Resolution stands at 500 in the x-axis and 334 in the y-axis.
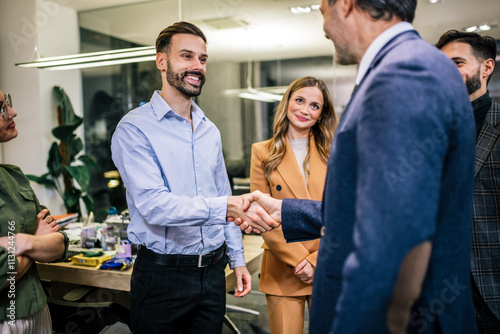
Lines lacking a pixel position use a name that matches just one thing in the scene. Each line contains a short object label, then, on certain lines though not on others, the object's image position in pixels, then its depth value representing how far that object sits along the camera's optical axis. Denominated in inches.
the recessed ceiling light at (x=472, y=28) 164.4
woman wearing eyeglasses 59.7
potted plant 159.0
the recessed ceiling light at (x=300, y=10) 176.5
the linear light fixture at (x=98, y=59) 110.1
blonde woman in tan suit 78.4
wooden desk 90.9
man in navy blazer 27.8
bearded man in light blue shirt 64.2
